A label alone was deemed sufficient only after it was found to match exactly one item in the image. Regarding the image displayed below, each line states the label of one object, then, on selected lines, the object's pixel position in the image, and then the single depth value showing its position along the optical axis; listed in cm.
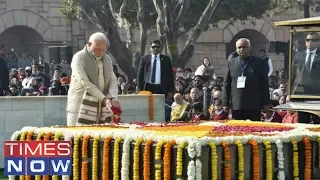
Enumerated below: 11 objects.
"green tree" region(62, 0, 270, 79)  2641
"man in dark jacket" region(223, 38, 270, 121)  1432
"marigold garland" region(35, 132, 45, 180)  960
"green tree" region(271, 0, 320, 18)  4319
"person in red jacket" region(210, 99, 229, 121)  1574
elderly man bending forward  1209
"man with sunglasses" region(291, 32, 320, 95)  1239
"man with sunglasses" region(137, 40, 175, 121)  1753
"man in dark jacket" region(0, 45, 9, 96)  2205
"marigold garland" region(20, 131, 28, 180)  973
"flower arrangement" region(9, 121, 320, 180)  815
